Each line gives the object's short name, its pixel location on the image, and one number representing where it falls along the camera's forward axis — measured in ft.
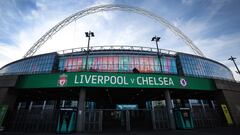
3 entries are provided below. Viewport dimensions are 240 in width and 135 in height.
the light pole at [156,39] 86.52
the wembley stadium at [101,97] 53.47
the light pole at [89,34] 71.05
